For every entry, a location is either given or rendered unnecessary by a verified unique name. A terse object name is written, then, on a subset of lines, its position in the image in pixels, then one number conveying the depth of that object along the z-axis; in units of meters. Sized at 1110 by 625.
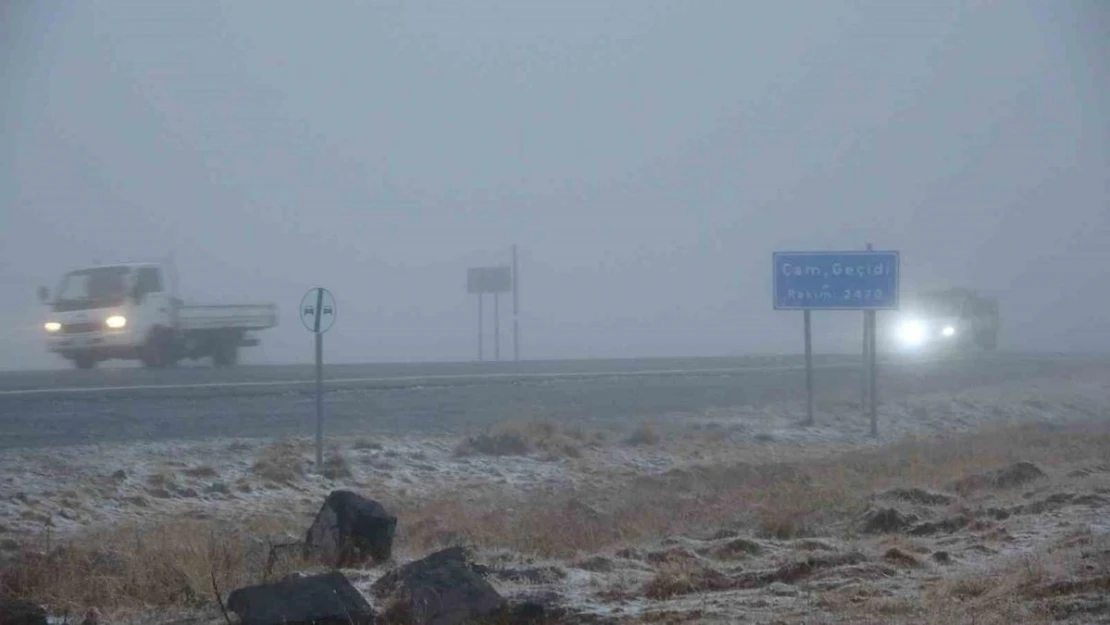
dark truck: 65.12
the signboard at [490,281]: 83.38
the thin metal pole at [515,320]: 72.68
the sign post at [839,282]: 32.41
